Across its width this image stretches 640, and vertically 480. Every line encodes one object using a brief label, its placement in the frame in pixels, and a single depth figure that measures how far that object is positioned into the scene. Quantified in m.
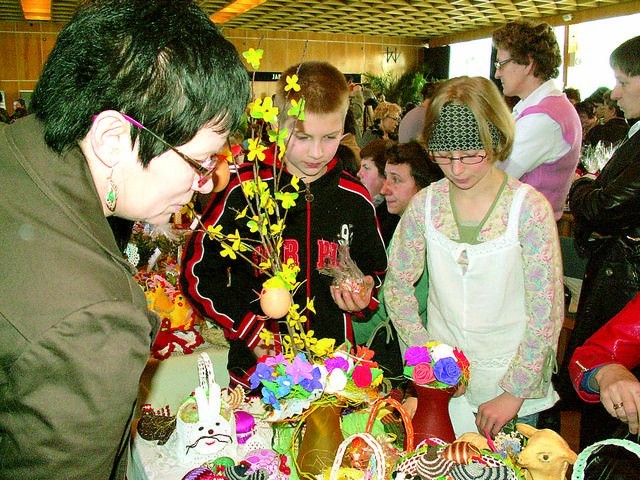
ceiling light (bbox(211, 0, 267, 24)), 10.35
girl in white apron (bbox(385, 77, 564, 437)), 1.60
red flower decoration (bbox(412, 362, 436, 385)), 1.21
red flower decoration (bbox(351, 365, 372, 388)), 1.16
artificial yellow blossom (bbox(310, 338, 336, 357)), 1.22
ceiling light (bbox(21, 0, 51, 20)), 9.98
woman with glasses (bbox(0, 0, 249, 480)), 0.69
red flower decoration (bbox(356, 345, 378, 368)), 1.22
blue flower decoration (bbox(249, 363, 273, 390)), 1.17
